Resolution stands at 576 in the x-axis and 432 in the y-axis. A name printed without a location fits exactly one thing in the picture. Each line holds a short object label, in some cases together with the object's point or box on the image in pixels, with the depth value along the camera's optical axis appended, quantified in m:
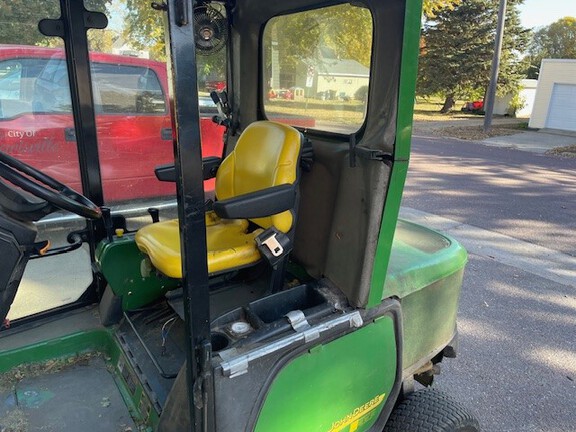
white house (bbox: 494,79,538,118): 23.25
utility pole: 14.88
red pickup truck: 2.52
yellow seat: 1.84
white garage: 16.98
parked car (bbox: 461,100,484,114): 25.48
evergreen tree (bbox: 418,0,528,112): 21.88
